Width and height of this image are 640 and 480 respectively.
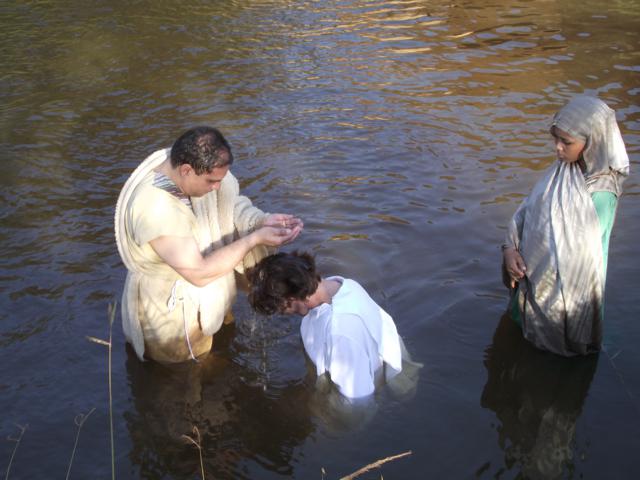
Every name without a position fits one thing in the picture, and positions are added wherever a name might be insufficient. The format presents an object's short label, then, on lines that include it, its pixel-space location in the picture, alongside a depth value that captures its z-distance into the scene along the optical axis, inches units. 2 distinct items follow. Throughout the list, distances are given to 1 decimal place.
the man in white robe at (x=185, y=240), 155.6
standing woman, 157.6
